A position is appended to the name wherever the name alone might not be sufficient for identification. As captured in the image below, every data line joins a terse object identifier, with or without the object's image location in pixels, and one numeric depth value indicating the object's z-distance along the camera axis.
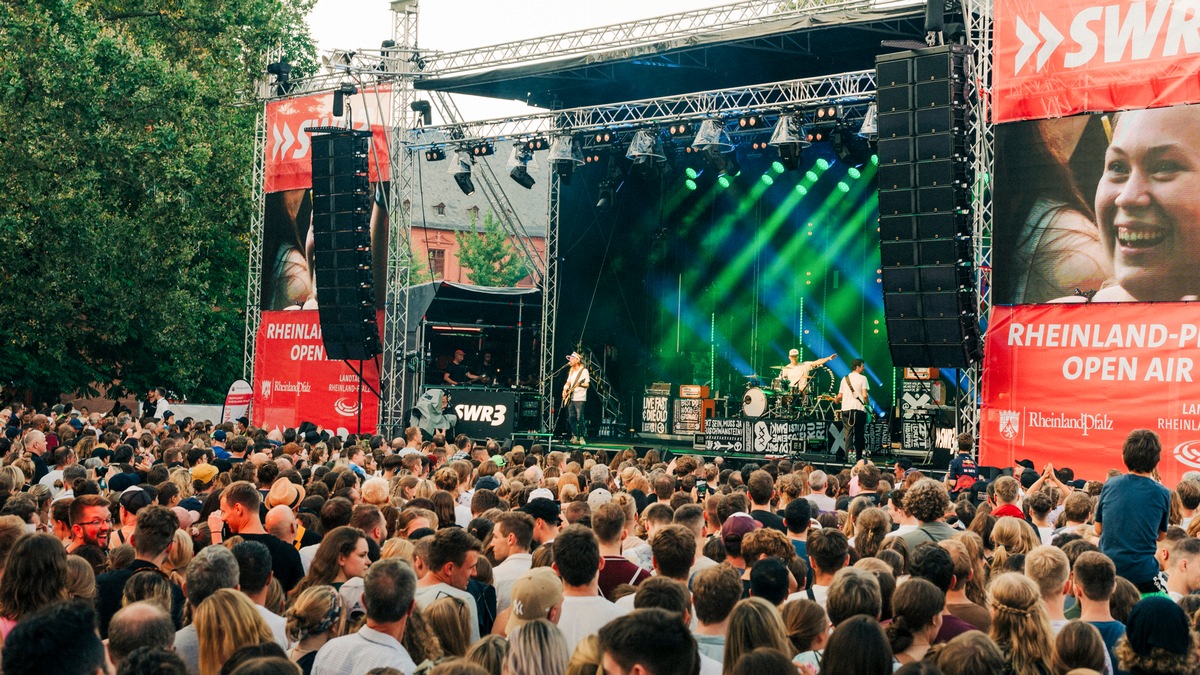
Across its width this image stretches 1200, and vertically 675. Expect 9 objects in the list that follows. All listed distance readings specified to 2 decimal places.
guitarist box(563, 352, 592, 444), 20.58
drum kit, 18.92
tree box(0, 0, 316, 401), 22.33
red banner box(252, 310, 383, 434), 21.77
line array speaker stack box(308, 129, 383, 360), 19.83
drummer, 19.02
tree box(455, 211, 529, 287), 51.25
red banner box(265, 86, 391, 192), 21.41
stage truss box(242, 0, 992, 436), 14.85
